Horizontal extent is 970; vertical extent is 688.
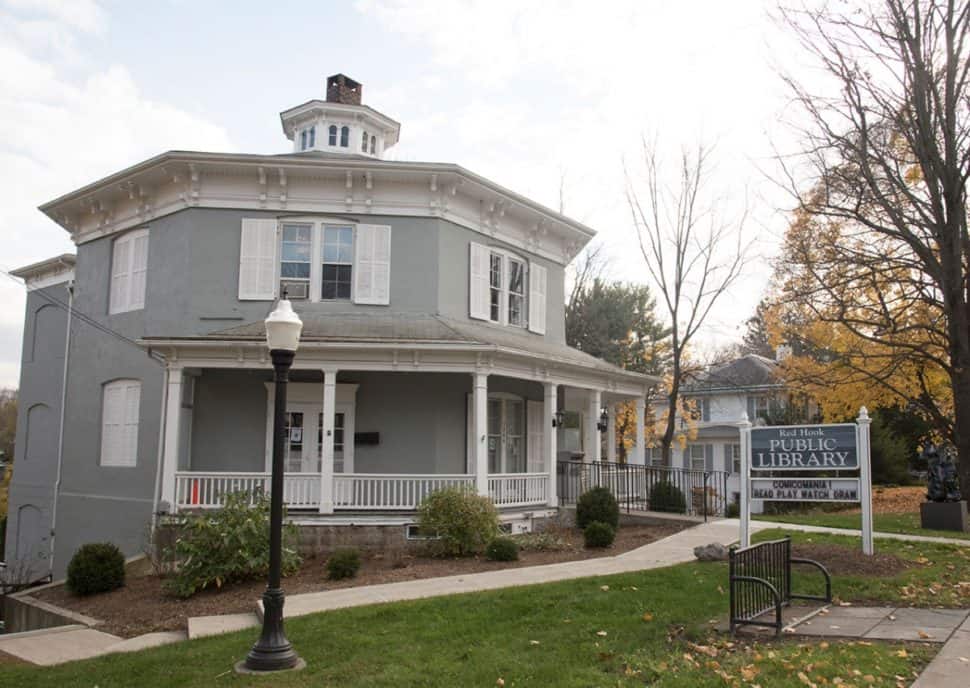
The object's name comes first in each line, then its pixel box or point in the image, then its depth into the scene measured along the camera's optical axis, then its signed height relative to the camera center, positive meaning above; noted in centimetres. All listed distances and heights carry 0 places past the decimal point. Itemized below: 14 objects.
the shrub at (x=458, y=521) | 1327 -123
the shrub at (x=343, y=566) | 1153 -173
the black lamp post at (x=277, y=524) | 707 -76
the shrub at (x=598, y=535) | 1352 -144
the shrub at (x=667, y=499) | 1859 -113
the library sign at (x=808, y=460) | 1081 -12
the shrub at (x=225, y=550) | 1148 -154
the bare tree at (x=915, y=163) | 1550 +569
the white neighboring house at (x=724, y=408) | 3797 +203
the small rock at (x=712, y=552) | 1143 -145
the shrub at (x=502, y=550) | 1252 -160
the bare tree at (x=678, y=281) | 2531 +533
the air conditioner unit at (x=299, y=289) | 1670 +316
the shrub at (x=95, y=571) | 1275 -206
